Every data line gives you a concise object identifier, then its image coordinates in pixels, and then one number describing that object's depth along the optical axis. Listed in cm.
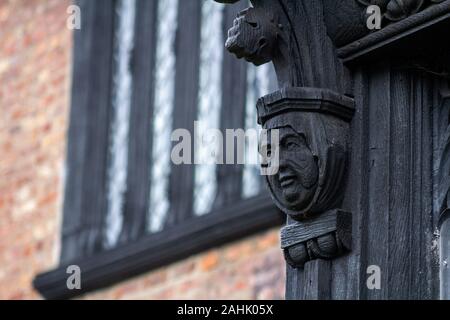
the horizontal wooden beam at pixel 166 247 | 1523
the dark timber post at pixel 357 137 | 583
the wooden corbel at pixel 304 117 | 591
